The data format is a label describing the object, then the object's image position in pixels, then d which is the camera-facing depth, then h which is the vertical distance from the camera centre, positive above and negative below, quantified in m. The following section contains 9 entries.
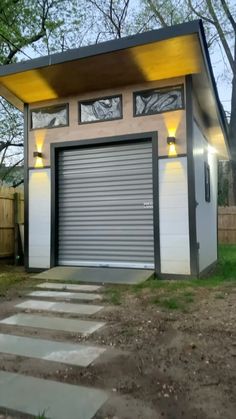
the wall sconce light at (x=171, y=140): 6.20 +1.45
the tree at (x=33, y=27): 13.19 +7.72
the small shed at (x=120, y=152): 6.01 +1.40
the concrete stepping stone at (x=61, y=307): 4.29 -1.02
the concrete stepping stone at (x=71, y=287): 5.43 -0.96
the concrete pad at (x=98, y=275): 5.91 -0.87
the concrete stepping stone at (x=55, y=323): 3.64 -1.05
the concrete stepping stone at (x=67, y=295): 4.89 -0.98
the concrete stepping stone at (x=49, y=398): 2.13 -1.10
